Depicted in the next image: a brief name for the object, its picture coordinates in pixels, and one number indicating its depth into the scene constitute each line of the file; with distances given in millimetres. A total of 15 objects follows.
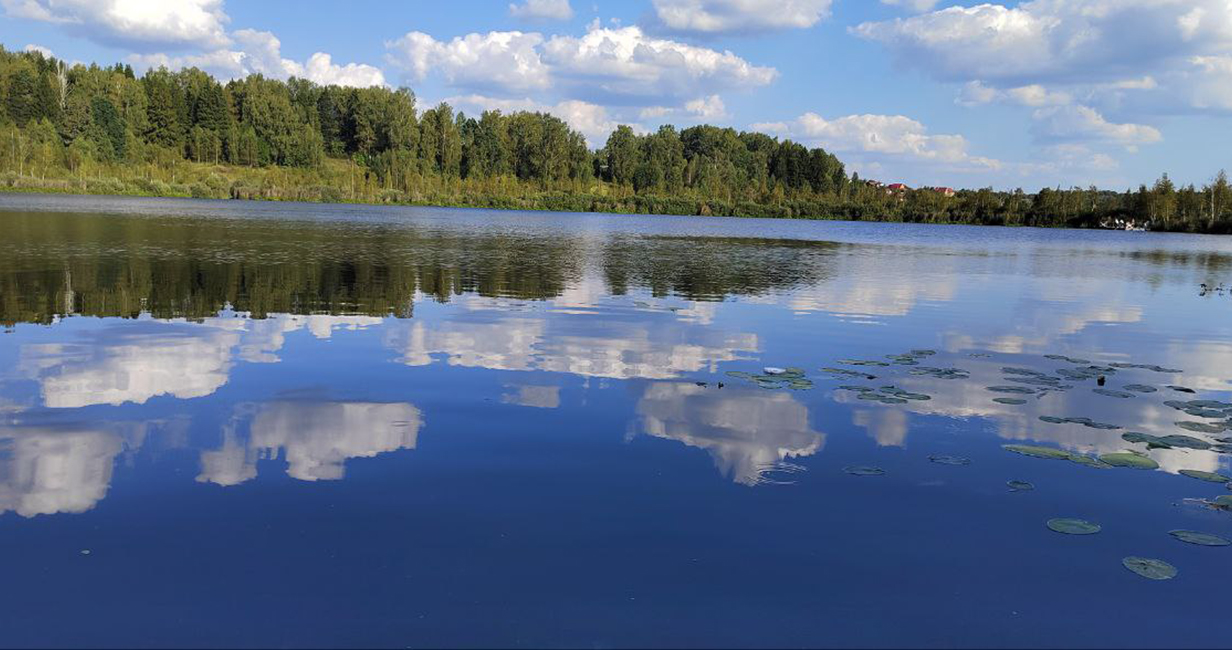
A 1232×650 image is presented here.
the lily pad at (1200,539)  7078
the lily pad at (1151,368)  15498
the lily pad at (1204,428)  10876
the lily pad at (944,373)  13891
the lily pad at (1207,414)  11734
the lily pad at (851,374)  13555
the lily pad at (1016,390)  12913
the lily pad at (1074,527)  7293
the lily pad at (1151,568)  6414
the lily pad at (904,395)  12109
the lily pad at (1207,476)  8820
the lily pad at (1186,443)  10055
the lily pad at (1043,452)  9555
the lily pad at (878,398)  11844
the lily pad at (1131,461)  9219
